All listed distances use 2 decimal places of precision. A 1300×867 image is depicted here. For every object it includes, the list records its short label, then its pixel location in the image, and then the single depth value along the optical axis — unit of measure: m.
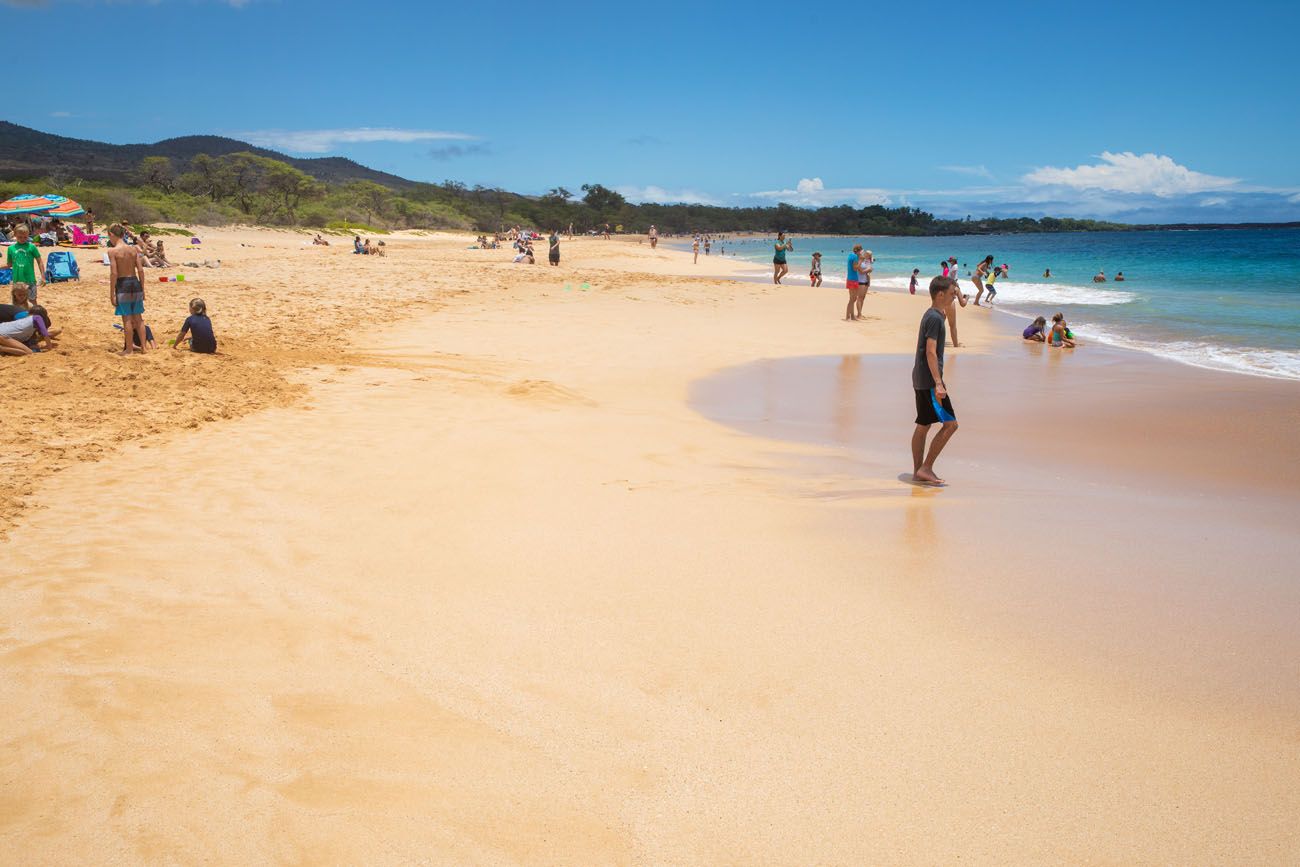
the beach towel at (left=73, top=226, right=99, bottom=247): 26.37
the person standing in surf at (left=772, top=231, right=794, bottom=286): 28.08
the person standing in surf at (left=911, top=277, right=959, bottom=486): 6.58
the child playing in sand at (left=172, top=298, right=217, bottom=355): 10.33
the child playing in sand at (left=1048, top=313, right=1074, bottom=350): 15.12
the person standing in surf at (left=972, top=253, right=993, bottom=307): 22.02
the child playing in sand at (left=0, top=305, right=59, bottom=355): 9.41
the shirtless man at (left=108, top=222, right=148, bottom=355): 9.79
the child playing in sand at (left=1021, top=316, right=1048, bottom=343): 15.62
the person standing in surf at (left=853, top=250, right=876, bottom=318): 17.81
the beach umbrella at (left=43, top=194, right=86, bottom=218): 23.67
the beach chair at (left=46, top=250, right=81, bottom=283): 17.80
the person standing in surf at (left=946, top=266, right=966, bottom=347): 13.50
